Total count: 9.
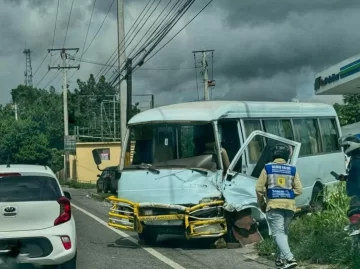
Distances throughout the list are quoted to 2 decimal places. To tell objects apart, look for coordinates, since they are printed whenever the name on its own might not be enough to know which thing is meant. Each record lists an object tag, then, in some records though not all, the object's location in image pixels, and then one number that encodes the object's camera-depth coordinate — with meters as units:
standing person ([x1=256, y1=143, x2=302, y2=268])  9.99
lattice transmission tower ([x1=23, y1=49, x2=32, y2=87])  95.94
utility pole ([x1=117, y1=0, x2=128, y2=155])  27.74
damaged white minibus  12.46
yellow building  58.09
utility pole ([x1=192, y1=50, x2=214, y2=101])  47.66
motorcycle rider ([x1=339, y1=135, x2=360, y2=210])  9.52
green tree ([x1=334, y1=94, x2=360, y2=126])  41.25
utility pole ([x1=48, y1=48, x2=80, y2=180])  53.04
